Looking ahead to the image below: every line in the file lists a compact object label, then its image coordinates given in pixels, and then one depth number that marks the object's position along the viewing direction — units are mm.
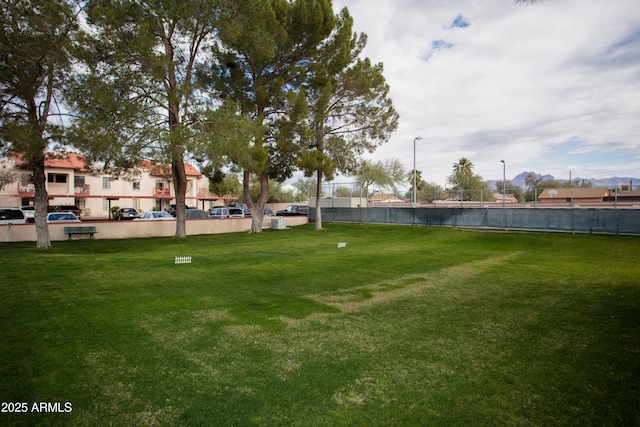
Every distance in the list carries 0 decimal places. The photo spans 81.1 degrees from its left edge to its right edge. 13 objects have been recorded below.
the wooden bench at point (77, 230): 18625
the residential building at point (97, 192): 40688
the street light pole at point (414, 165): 31333
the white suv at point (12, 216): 20797
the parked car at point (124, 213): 35662
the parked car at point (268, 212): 37469
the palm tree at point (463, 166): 75562
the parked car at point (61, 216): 21514
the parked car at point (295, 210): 38938
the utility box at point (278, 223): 27688
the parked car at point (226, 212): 32666
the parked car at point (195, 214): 26875
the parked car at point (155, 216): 24500
